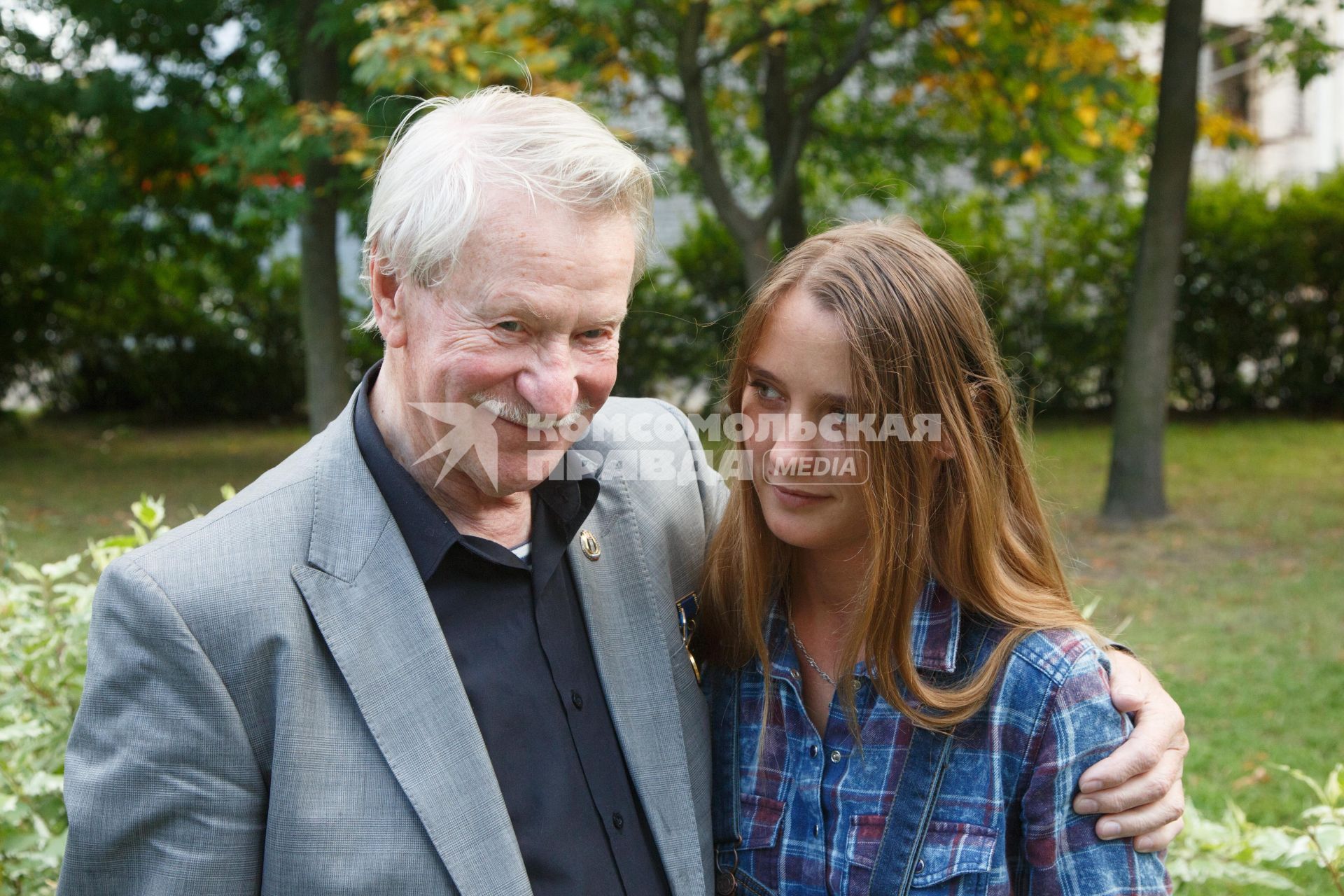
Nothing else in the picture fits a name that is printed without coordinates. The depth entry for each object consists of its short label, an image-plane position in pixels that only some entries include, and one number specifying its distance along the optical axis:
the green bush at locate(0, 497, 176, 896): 2.46
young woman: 1.83
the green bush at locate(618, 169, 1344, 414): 13.72
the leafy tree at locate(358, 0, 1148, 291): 7.93
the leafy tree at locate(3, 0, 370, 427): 8.45
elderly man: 1.62
